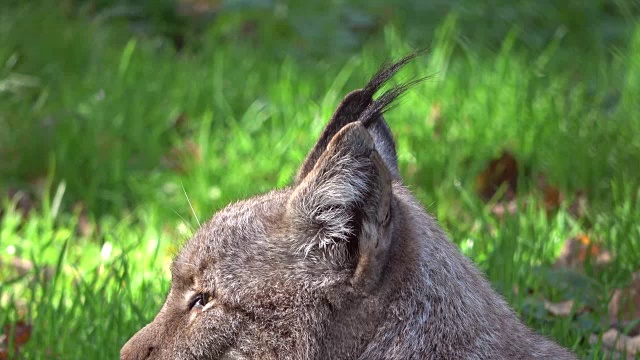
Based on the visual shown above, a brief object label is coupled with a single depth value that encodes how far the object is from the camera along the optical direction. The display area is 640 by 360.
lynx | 6.48
